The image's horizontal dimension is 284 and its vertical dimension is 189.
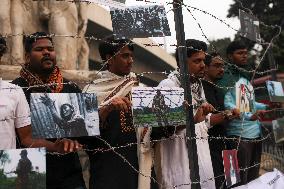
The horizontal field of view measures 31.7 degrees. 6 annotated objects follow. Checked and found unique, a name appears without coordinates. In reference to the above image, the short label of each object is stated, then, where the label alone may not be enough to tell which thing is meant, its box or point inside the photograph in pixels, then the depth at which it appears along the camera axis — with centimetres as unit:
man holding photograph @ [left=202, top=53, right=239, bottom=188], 264
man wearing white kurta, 231
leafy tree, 1528
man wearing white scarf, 217
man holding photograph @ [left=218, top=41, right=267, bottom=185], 303
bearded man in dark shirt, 209
